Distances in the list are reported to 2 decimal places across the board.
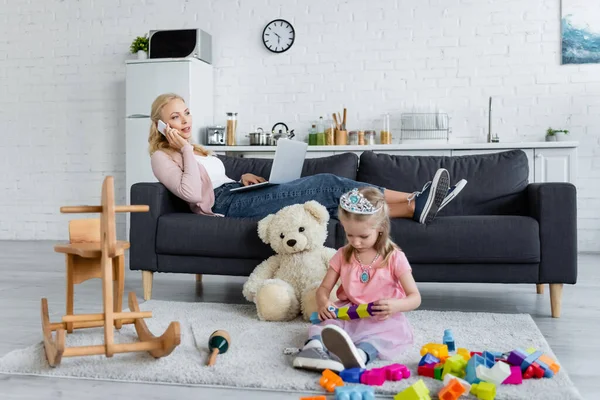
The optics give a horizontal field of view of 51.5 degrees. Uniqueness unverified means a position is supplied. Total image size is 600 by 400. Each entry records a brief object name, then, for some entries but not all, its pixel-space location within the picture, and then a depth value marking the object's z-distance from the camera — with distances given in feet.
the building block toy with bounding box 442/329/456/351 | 6.38
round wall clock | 17.67
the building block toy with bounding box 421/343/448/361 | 5.89
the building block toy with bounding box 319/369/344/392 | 5.23
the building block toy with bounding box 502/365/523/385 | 5.40
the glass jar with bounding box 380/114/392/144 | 16.40
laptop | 9.45
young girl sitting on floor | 6.07
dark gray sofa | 8.40
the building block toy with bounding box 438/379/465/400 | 4.99
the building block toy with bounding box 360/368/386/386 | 5.35
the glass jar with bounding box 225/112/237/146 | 17.30
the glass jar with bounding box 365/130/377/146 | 16.28
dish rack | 16.19
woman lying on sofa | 9.11
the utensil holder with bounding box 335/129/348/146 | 16.37
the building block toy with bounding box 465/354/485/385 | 5.28
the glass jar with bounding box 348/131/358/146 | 16.46
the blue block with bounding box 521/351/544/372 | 5.54
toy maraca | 6.22
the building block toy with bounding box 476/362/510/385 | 5.23
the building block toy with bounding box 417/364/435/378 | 5.58
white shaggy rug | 5.46
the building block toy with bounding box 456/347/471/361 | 5.77
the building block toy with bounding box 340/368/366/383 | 5.45
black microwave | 16.74
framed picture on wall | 16.01
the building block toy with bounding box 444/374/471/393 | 5.06
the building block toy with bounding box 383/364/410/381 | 5.47
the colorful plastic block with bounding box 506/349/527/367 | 5.57
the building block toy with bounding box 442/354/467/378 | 5.49
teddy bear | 7.85
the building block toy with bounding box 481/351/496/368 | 5.64
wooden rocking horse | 5.62
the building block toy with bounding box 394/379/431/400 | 4.84
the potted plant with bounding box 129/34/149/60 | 17.16
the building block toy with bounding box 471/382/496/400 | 4.99
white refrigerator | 16.56
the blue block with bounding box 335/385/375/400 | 4.91
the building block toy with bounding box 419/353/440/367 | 5.64
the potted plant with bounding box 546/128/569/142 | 15.57
